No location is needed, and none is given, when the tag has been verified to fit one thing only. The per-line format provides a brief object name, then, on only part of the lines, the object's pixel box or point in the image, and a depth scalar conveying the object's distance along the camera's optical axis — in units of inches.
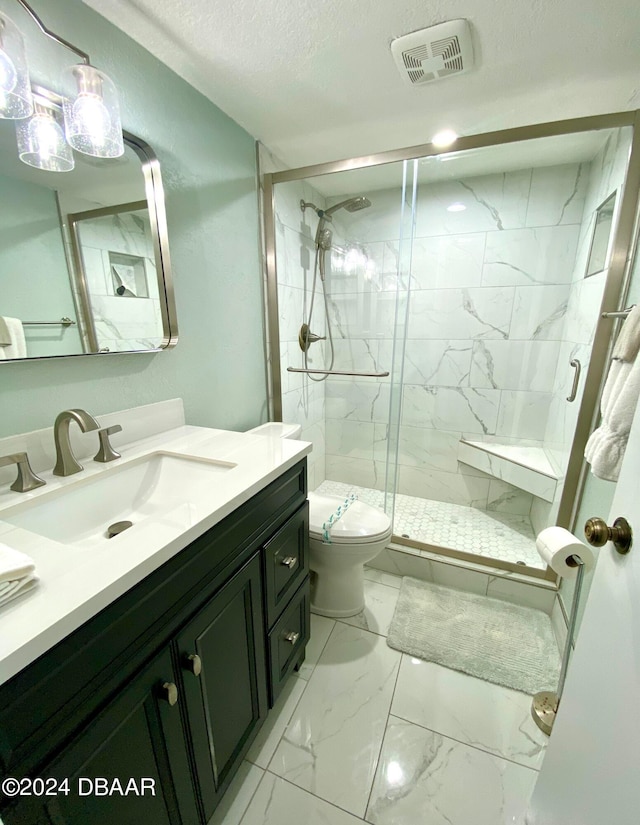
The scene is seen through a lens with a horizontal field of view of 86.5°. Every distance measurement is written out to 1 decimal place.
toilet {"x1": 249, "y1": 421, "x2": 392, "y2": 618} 56.7
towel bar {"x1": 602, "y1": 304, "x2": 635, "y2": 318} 45.8
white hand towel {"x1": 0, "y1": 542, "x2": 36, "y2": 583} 18.4
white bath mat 53.8
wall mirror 32.5
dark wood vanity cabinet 18.3
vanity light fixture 30.2
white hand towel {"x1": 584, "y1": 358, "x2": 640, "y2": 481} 33.2
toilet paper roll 42.9
